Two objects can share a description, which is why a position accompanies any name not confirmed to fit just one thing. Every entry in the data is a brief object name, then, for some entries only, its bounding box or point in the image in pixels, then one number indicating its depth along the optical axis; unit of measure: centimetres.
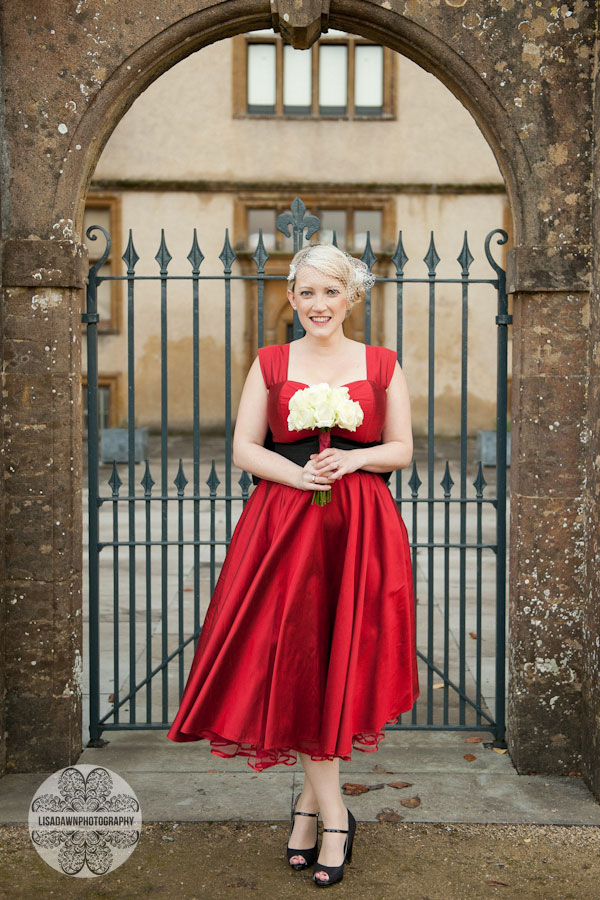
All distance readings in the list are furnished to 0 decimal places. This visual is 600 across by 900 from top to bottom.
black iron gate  410
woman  292
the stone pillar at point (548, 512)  383
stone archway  373
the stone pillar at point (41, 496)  379
